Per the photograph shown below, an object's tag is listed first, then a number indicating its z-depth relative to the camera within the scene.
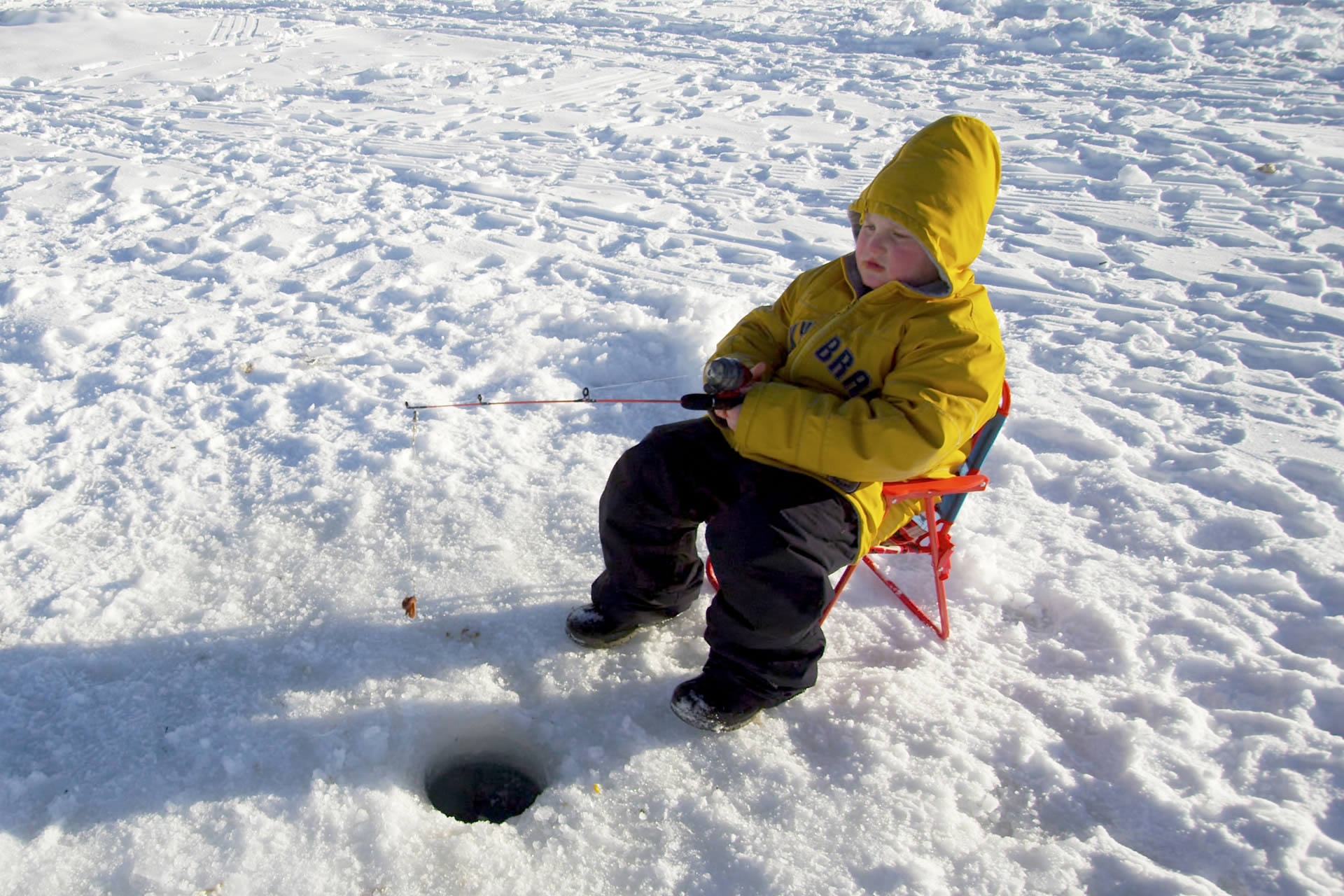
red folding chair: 2.23
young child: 1.99
